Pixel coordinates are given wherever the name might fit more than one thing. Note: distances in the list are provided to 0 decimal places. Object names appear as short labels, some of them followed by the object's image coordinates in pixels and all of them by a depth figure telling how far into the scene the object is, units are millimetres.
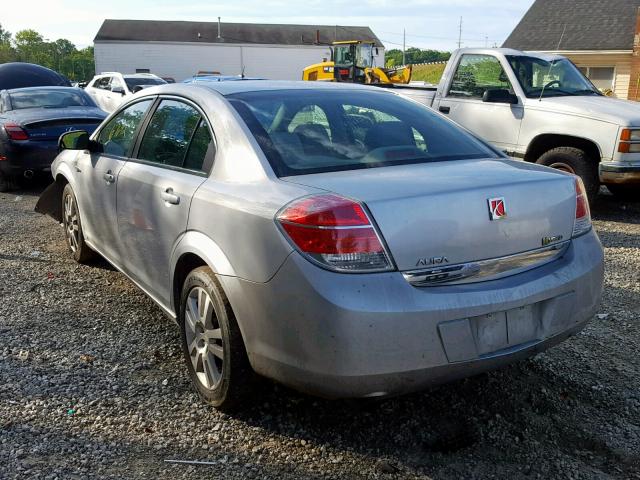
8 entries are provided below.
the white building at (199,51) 58688
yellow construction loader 20703
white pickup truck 7258
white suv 17172
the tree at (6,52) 83356
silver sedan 2559
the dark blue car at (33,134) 8977
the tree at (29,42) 97375
